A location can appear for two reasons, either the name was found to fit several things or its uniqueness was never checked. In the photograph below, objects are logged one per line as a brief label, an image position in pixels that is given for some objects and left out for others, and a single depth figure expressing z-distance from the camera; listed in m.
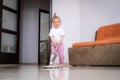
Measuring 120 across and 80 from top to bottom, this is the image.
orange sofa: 4.49
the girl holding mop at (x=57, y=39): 3.84
